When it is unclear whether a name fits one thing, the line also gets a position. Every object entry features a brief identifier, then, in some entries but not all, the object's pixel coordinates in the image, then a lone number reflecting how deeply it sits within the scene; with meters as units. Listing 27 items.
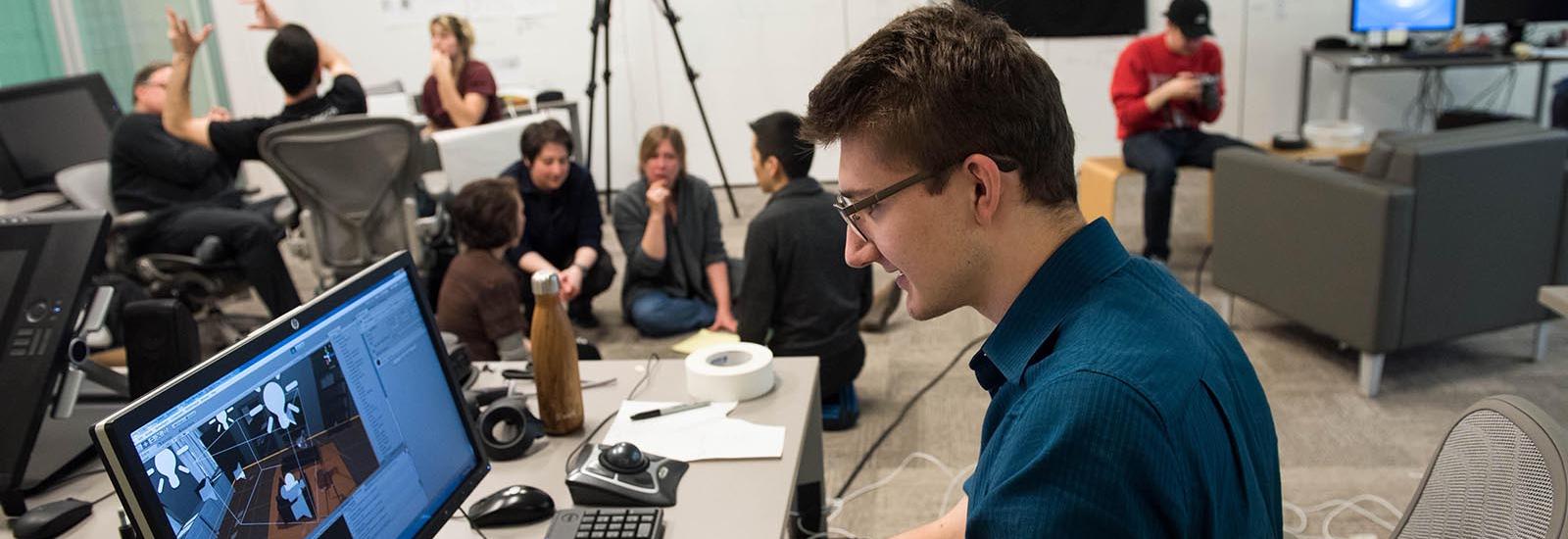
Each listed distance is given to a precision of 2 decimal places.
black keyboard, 1.42
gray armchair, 3.15
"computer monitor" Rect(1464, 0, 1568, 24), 5.69
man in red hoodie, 4.65
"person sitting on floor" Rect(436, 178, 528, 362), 3.00
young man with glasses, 0.90
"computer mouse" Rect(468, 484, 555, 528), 1.47
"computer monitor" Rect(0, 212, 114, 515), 1.62
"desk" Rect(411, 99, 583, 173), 5.87
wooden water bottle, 1.68
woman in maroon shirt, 5.04
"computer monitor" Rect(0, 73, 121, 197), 4.27
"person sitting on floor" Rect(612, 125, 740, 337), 3.87
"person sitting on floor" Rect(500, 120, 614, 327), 3.88
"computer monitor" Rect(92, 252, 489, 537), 0.98
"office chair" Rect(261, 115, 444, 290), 3.64
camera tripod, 5.27
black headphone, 1.68
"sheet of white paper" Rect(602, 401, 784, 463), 1.64
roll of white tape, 1.82
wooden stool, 4.74
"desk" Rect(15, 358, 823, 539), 1.46
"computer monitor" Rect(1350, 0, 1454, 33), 5.71
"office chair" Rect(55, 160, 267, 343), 3.84
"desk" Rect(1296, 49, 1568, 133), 5.44
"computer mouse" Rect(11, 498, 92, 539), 1.45
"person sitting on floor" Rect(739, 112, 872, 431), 3.02
